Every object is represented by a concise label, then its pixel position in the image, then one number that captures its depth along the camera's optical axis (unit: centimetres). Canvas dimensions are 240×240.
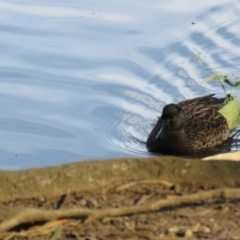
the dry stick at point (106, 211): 861
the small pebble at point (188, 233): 838
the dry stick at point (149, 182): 973
